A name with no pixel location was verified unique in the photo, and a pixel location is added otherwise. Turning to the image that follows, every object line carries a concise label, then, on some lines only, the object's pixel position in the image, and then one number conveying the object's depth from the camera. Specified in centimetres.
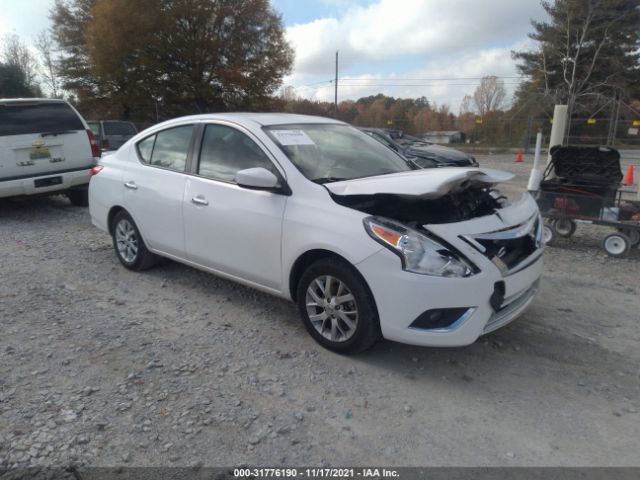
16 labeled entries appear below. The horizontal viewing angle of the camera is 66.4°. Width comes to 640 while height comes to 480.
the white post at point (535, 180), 694
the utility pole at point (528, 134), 3021
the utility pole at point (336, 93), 3941
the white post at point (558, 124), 909
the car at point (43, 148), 753
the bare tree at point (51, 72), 3806
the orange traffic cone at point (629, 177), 1168
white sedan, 312
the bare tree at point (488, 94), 4944
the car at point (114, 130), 1777
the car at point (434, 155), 1170
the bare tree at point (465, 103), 5144
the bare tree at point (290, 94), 5061
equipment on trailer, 614
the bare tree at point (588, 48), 3372
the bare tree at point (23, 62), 4105
